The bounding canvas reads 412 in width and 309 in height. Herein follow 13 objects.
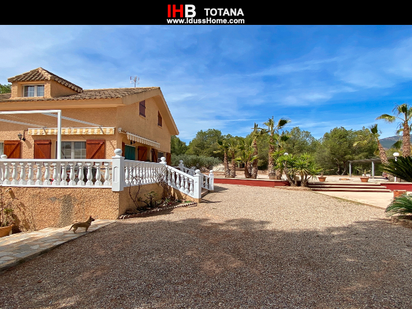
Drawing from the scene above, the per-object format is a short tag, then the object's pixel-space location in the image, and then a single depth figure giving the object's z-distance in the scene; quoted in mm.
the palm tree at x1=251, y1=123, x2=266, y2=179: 23525
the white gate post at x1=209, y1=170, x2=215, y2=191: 14883
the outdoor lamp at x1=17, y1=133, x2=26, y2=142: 12633
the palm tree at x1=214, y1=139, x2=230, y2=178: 26516
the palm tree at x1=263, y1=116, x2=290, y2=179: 21747
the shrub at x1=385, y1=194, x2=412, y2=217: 7443
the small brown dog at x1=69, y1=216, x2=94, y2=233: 6164
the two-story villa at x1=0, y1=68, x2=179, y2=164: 11875
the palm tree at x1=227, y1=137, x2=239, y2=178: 25822
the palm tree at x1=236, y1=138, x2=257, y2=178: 23297
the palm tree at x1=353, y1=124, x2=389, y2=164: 24309
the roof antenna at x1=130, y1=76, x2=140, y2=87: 19797
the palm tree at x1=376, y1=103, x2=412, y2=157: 22484
